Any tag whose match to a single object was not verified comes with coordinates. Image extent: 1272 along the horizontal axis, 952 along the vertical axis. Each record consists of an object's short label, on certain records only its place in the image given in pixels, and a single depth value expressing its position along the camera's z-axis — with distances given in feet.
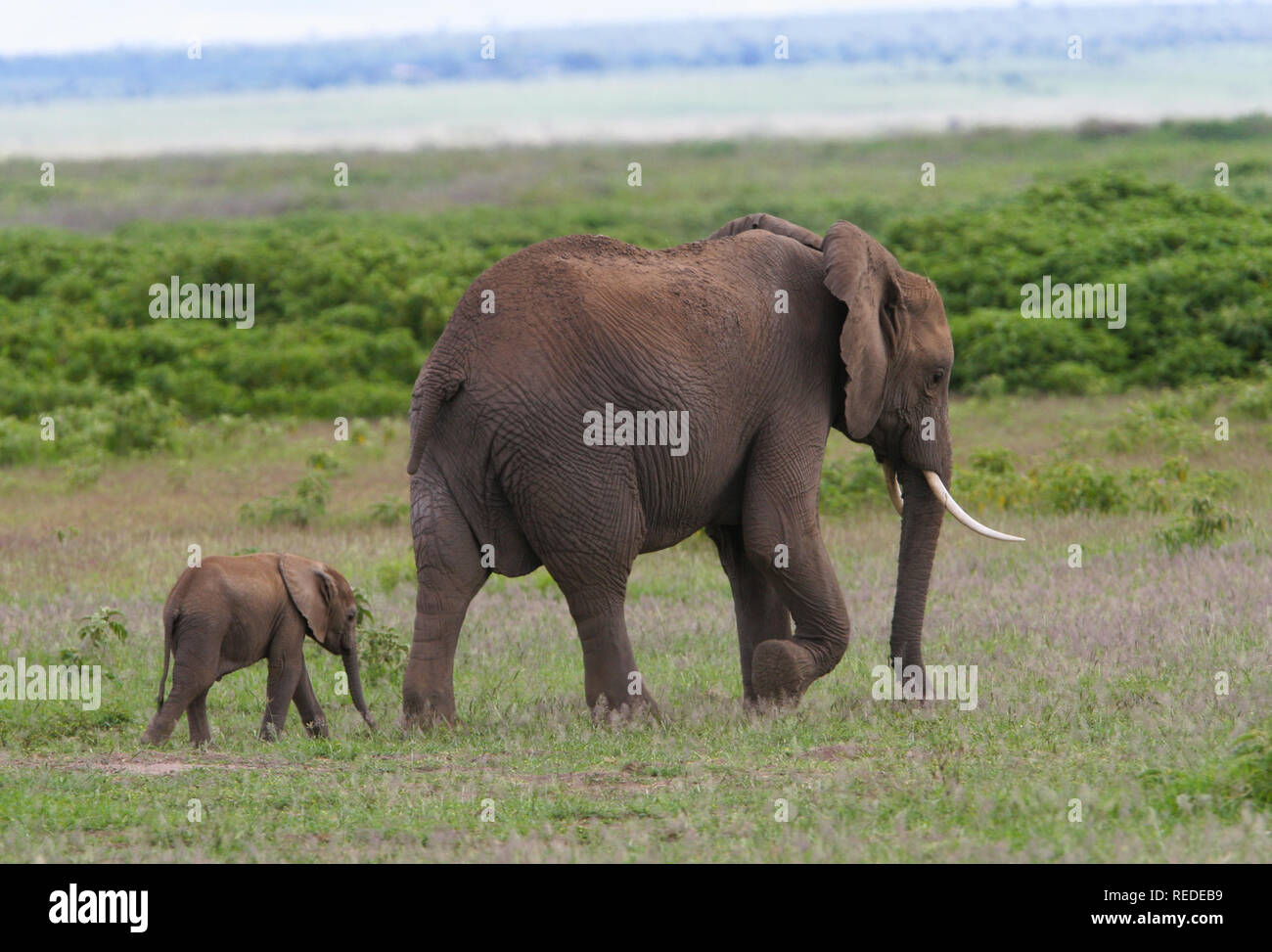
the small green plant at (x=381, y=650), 36.91
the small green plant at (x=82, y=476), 66.03
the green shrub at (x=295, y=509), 57.11
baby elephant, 30.81
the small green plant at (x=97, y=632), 36.55
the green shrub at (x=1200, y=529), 47.34
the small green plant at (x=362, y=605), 35.77
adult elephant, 30.17
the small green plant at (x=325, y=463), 66.74
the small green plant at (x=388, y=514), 58.08
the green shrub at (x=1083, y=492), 54.60
